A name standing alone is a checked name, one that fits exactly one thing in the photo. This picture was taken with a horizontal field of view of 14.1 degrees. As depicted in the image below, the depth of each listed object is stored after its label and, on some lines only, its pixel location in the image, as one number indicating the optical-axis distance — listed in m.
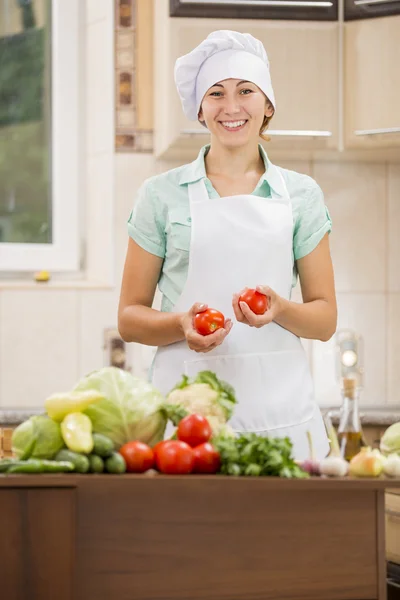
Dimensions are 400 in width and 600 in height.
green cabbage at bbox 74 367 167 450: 3.16
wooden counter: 2.94
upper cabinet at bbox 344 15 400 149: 5.54
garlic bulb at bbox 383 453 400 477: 3.02
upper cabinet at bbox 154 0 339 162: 5.53
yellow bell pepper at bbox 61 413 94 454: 3.03
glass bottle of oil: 3.23
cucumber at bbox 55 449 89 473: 3.00
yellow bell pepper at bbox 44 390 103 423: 3.11
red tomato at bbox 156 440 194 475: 3.00
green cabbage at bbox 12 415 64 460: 3.08
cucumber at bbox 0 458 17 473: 3.00
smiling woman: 3.85
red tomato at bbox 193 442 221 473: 3.02
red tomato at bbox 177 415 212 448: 3.09
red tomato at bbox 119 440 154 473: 3.03
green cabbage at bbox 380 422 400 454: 3.32
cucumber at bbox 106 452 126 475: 3.01
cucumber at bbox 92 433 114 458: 3.03
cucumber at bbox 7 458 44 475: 2.99
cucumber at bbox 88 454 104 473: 3.01
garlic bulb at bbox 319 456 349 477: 3.02
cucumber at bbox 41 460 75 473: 2.98
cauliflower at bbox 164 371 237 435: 3.19
